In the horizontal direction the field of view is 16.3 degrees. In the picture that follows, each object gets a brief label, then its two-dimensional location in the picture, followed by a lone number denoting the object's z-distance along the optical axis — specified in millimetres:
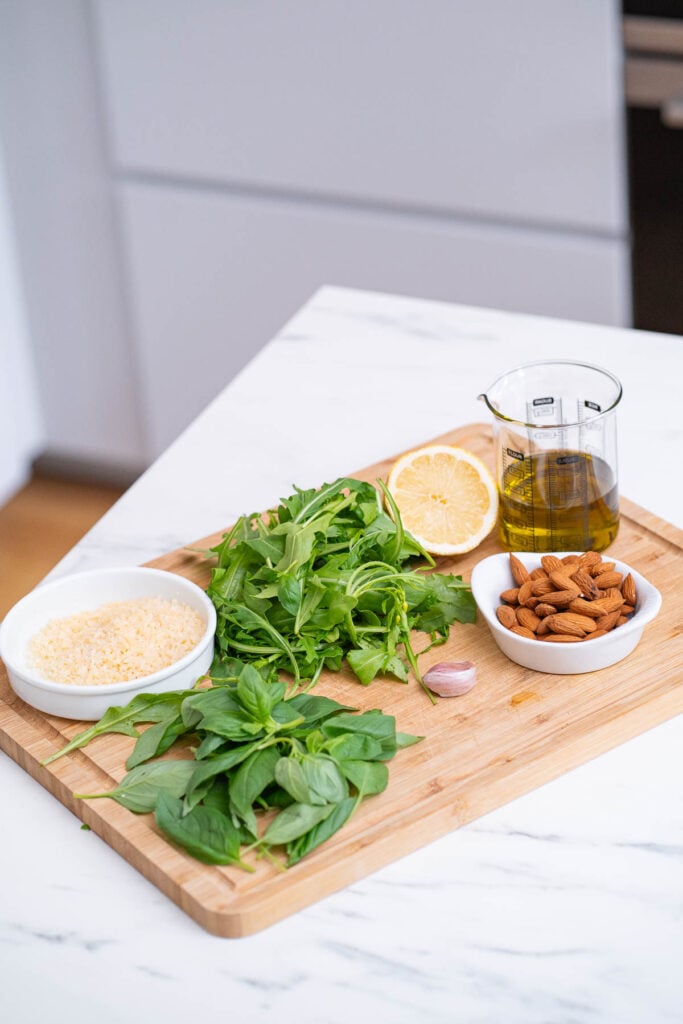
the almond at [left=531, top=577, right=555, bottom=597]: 1389
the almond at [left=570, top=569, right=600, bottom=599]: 1379
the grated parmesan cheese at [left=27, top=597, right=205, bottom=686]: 1359
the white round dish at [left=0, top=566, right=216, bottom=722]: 1341
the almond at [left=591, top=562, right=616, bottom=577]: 1396
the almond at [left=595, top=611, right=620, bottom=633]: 1364
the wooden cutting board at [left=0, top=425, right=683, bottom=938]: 1254
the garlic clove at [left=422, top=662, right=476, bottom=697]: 1356
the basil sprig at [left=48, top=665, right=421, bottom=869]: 1261
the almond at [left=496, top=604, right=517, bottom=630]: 1385
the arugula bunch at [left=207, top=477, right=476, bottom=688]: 1377
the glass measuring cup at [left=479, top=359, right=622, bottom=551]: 1459
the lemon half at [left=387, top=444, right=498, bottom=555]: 1475
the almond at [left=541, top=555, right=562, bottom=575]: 1407
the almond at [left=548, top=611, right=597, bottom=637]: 1361
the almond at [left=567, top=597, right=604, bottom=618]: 1362
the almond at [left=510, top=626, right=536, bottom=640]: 1372
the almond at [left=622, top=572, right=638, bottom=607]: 1381
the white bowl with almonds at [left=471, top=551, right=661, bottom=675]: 1355
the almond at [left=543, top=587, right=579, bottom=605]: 1368
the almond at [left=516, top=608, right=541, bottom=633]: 1377
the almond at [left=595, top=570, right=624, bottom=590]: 1391
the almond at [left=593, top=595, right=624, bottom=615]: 1364
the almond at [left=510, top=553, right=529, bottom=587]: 1412
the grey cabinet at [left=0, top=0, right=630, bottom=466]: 2103
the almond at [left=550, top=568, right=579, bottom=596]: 1377
